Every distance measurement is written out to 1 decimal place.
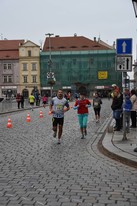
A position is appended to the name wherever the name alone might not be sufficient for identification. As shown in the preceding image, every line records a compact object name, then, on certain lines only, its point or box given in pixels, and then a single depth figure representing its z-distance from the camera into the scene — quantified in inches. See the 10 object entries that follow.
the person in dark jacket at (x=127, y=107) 493.2
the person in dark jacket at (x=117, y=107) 577.6
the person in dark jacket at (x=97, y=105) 789.1
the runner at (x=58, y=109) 478.3
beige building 3513.8
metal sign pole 447.4
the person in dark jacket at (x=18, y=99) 1518.5
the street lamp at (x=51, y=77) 2008.6
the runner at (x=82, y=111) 525.3
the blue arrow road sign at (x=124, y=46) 449.1
